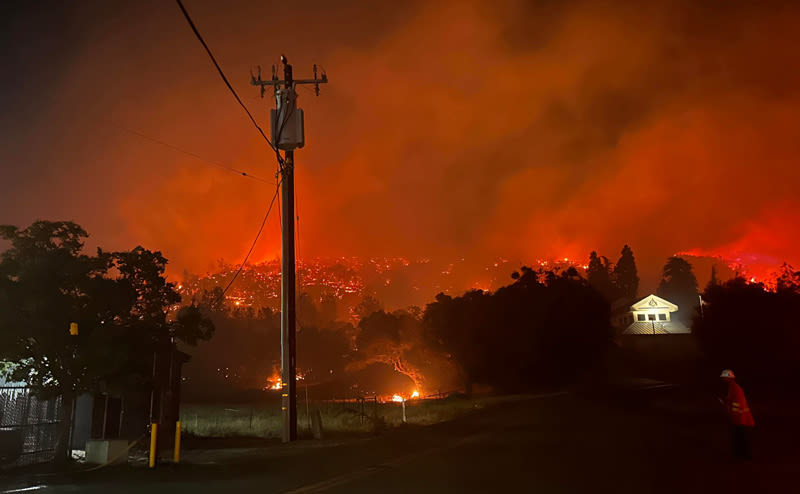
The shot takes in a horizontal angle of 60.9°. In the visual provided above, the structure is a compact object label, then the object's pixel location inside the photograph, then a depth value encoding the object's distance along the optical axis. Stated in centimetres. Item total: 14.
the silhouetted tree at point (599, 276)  15835
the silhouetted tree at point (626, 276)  16012
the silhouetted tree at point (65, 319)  1583
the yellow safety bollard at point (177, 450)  1510
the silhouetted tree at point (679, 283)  15425
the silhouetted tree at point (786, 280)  6006
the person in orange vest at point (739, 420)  1370
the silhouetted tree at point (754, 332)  5153
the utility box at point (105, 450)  1622
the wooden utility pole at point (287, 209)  1970
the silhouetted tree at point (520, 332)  5516
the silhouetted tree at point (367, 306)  18125
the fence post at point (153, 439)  1420
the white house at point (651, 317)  9550
